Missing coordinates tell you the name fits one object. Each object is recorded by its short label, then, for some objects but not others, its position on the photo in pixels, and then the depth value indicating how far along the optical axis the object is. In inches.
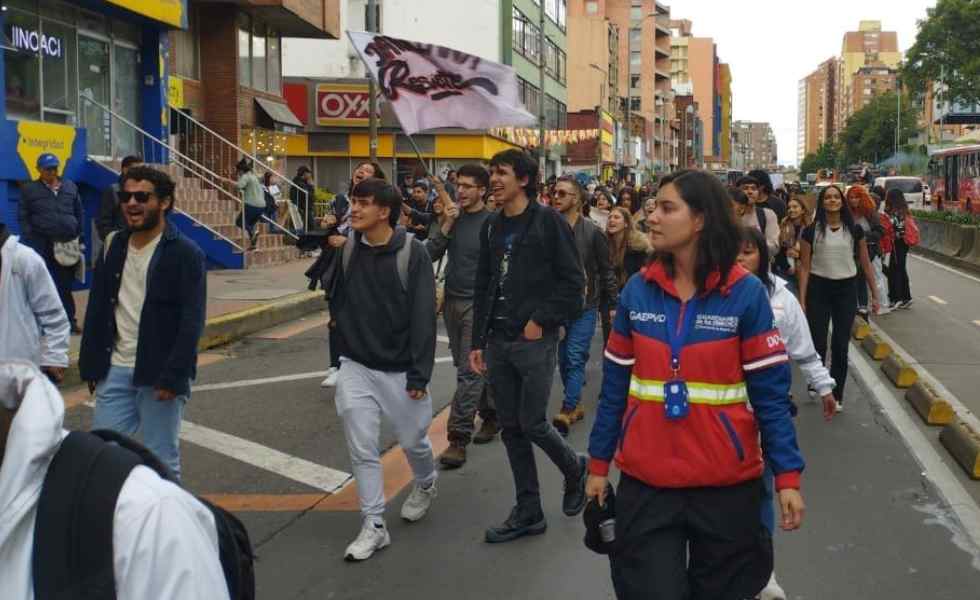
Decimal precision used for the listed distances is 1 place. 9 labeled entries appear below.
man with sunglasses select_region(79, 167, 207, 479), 200.1
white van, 1980.2
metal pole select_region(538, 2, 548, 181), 1643.7
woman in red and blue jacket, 131.6
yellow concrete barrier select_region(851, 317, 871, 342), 513.3
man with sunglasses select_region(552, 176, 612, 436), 324.8
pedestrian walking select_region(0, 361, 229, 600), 70.5
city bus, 1622.8
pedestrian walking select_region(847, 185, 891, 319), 412.5
